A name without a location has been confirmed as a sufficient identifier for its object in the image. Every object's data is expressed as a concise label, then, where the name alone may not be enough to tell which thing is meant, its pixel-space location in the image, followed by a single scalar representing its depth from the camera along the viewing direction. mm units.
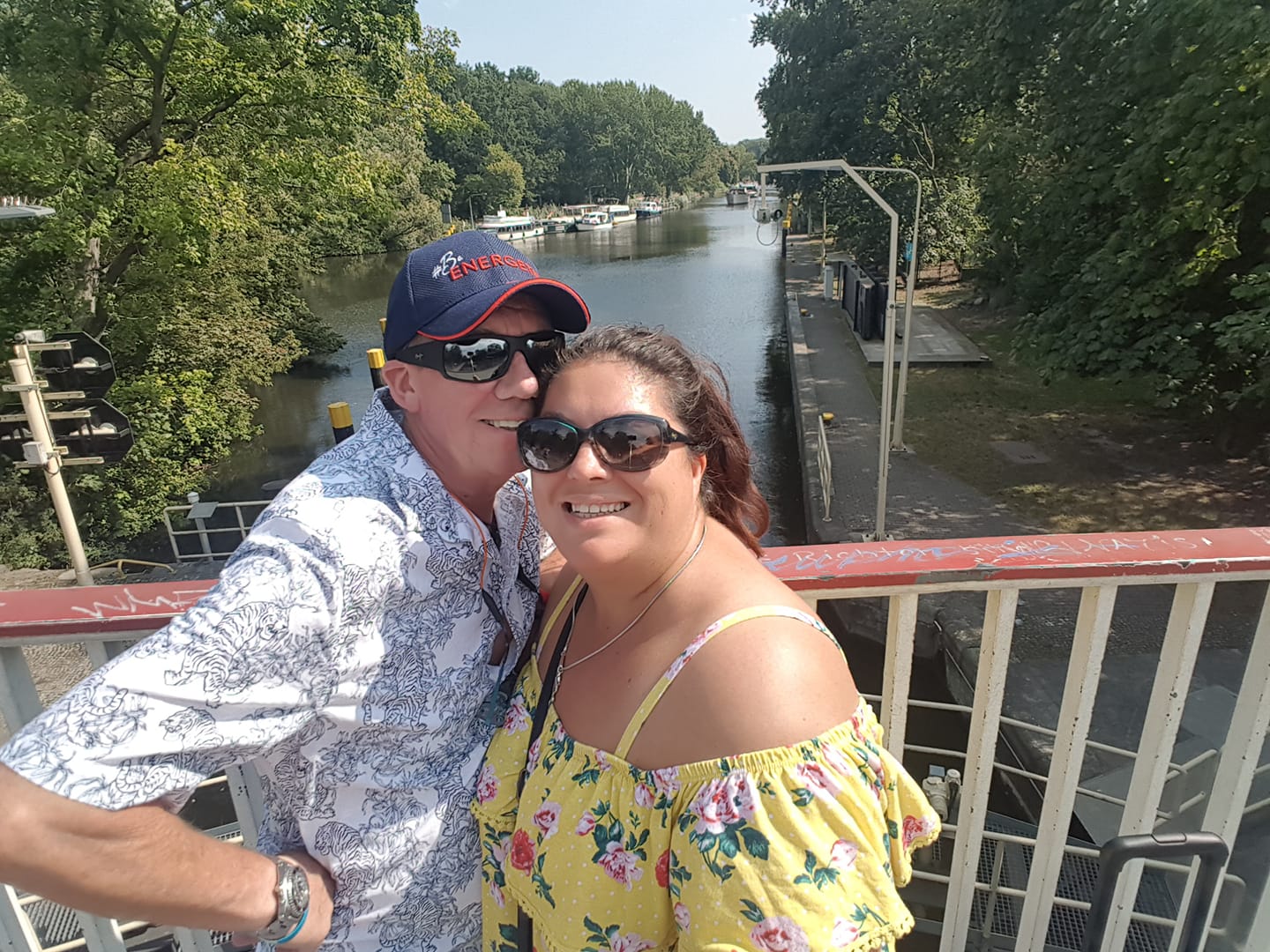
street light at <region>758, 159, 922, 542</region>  7949
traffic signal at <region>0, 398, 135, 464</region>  7957
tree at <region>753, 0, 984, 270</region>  17359
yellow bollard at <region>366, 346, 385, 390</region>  8468
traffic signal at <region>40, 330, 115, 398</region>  7465
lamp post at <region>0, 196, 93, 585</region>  7082
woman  949
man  937
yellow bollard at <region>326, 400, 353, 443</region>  9562
